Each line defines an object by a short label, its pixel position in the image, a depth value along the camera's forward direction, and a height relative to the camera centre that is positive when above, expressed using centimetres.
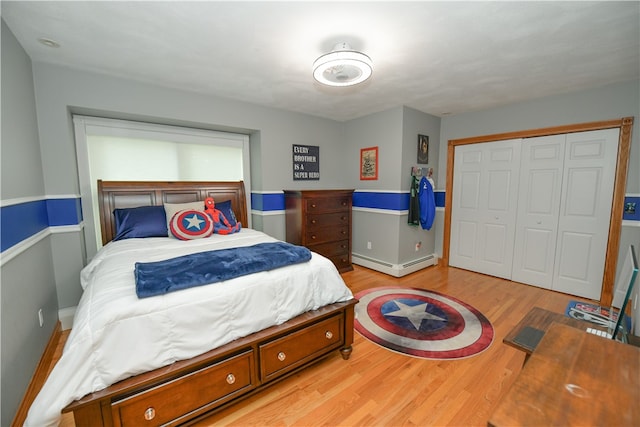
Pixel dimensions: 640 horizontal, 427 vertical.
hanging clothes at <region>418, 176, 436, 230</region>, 381 -23
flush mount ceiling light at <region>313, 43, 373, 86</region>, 191 +89
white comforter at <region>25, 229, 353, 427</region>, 118 -72
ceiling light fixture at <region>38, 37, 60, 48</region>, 196 +107
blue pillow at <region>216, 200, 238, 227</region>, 316 -29
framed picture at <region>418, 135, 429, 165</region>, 385 +53
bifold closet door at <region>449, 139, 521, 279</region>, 360 -29
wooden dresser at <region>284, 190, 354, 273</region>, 359 -50
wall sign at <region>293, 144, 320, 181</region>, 398 +36
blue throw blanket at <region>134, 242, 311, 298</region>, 145 -50
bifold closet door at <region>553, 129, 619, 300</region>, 293 -28
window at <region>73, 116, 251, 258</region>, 280 +37
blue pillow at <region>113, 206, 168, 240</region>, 267 -37
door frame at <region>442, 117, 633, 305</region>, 278 +3
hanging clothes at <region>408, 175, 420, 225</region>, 378 -23
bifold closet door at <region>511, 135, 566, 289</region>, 325 -29
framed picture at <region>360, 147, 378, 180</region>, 398 +35
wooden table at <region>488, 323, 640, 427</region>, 67 -57
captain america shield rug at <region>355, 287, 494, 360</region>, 222 -132
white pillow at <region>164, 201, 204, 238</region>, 281 -23
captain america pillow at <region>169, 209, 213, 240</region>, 266 -39
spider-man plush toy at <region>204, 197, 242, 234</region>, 295 -39
